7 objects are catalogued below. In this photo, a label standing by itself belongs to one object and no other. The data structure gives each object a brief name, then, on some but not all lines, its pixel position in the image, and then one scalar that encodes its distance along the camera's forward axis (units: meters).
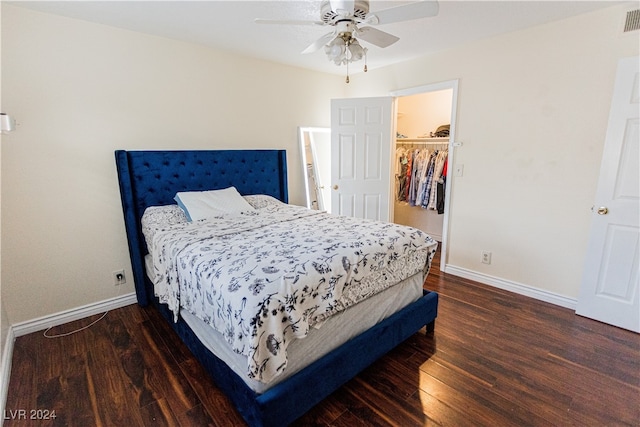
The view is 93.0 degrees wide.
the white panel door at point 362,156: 3.63
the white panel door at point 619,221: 2.15
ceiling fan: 1.51
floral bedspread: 1.33
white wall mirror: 4.00
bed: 1.39
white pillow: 2.63
